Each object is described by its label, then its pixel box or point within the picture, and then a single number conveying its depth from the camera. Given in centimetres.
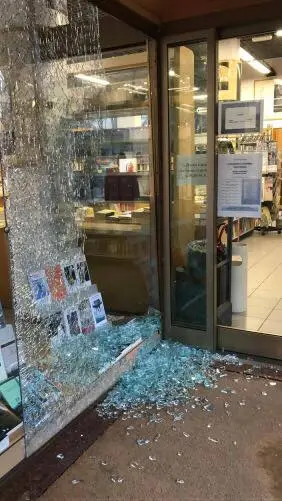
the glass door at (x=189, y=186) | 284
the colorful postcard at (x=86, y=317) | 263
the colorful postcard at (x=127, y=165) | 335
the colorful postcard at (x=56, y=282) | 236
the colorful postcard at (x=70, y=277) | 253
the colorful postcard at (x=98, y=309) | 275
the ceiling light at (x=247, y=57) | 512
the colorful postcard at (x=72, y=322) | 249
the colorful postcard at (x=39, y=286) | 219
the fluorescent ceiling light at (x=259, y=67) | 634
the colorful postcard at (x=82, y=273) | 264
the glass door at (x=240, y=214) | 285
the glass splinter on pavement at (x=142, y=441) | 215
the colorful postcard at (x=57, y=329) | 233
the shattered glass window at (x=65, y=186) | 204
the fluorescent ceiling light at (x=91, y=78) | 250
